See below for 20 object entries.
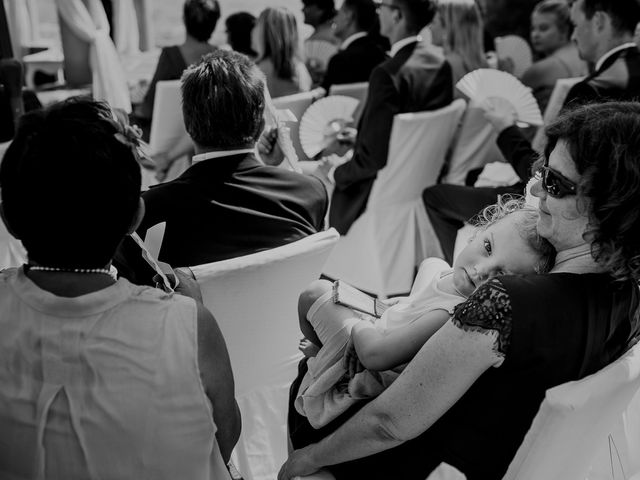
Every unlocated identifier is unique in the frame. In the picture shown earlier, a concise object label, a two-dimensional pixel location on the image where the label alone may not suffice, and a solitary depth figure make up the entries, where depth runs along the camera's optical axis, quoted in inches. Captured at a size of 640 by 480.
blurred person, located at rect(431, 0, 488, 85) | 170.1
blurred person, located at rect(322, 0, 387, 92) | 188.4
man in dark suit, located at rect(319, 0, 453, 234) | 148.8
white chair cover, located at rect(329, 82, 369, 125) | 177.3
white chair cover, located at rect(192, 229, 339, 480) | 78.0
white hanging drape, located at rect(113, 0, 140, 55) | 315.1
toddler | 61.4
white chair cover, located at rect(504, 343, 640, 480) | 54.1
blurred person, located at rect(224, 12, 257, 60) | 196.7
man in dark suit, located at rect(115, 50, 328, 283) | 85.0
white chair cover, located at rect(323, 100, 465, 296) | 154.3
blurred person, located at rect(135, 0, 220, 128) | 184.7
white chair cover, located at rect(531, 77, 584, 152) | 143.1
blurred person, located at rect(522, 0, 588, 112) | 188.7
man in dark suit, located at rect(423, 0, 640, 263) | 127.7
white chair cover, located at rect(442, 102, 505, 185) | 160.1
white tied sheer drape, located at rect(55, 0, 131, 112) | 240.7
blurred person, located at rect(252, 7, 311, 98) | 171.9
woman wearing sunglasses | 53.0
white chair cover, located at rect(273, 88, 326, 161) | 164.6
